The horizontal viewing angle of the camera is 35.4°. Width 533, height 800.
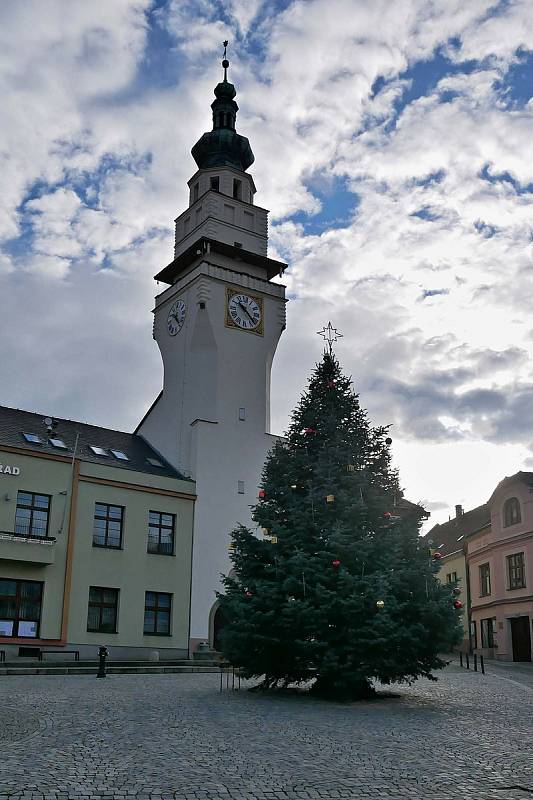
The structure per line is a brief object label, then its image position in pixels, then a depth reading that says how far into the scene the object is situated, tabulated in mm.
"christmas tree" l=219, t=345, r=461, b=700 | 16641
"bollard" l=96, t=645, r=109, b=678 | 22734
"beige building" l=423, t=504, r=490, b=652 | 47281
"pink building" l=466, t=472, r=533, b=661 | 38281
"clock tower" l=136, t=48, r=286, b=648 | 37781
